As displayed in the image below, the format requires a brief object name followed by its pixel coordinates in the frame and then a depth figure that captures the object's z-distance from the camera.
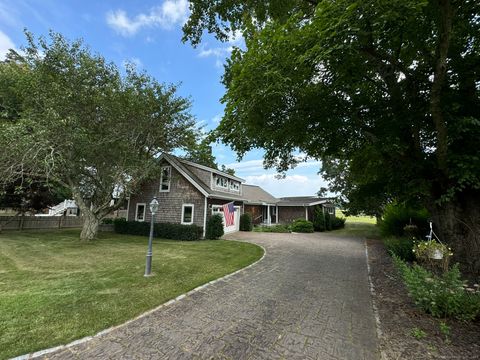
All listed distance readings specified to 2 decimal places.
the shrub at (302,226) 22.08
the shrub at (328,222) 25.60
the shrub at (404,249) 9.28
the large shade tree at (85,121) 10.62
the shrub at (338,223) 27.75
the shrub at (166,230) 14.96
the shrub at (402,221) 12.65
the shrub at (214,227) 15.22
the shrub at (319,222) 24.30
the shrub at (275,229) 21.61
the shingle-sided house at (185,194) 16.17
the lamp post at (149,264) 6.72
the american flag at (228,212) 16.34
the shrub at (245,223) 21.38
